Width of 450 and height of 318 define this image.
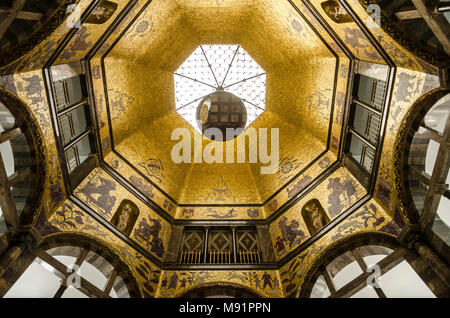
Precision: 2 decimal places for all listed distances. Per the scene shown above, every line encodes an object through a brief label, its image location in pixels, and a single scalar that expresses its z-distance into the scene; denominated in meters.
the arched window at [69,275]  7.14
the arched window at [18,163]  6.81
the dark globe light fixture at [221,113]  14.30
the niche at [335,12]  8.18
